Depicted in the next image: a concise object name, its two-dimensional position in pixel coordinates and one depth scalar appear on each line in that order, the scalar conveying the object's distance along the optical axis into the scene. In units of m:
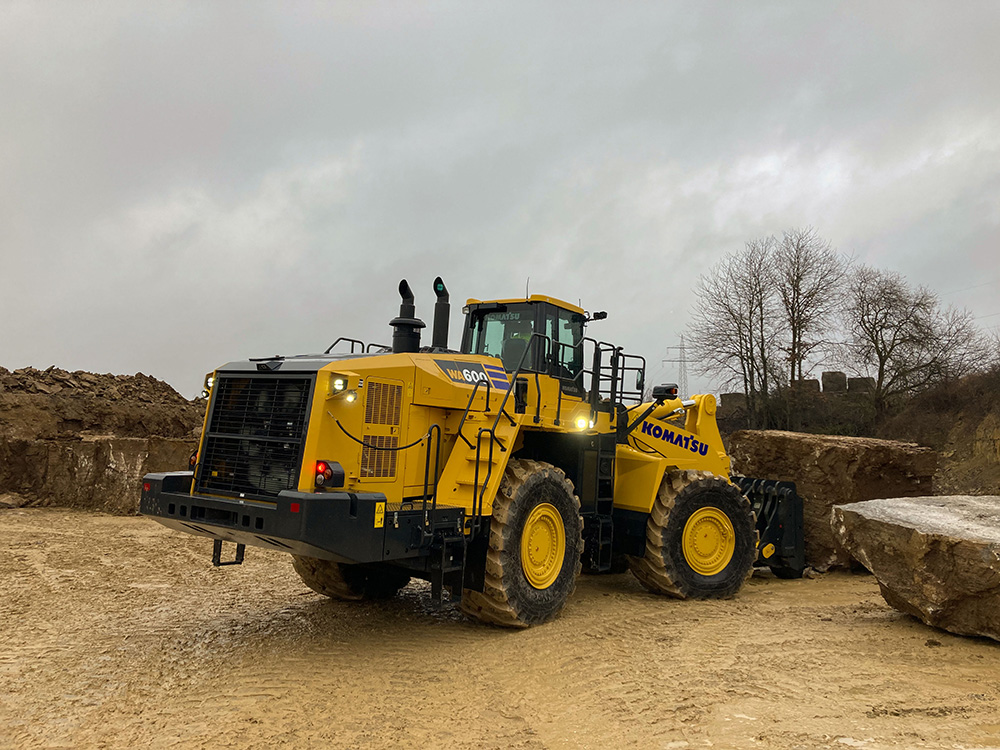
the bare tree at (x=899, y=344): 25.98
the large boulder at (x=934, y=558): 5.68
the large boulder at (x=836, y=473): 10.00
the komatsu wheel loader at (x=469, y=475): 5.45
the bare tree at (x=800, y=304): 27.42
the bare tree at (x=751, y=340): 27.94
